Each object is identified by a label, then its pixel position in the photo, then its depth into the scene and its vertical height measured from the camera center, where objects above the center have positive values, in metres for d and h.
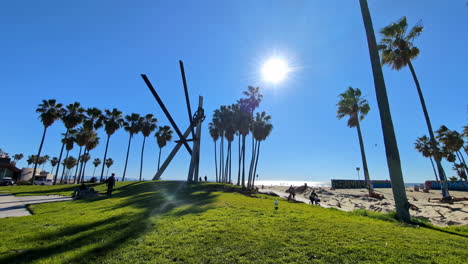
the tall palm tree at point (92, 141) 42.73 +8.54
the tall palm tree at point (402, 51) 20.20 +13.26
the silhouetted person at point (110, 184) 17.61 -0.44
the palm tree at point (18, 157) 105.86 +11.08
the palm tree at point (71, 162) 83.24 +6.86
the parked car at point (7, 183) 33.71 -0.81
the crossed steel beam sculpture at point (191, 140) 34.25 +6.75
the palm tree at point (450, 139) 38.66 +8.29
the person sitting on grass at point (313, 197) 18.66 -1.56
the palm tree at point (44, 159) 96.16 +9.24
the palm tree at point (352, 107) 31.26 +11.55
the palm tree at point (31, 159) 91.44 +8.68
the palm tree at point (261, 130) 45.28 +11.23
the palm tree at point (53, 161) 95.74 +8.22
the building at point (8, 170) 47.19 +2.00
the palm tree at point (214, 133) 54.16 +12.59
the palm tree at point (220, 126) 47.38 +12.77
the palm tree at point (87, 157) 73.69 +8.07
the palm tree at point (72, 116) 37.00 +11.62
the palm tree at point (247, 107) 40.34 +14.68
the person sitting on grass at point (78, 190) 17.31 -0.97
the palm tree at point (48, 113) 35.31 +11.59
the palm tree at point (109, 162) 90.12 +7.52
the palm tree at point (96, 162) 87.89 +7.29
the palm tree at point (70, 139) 46.44 +9.05
